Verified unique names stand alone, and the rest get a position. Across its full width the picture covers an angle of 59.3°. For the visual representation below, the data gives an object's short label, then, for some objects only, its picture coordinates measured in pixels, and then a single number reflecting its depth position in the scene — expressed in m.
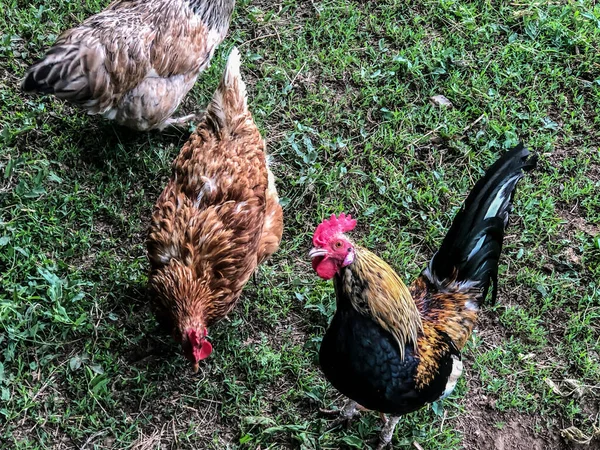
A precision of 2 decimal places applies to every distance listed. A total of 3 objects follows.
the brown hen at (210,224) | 3.08
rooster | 2.81
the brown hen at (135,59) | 3.43
